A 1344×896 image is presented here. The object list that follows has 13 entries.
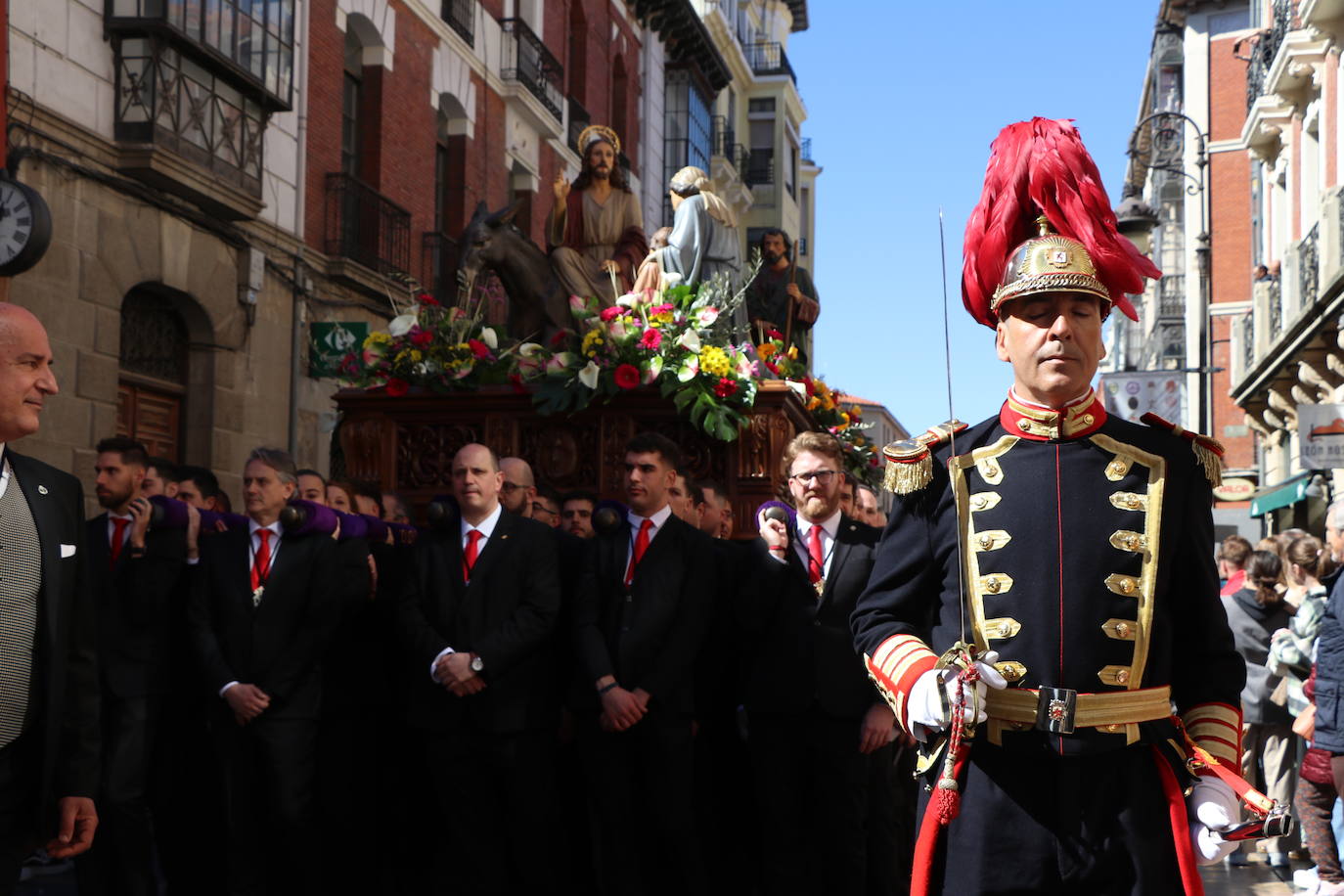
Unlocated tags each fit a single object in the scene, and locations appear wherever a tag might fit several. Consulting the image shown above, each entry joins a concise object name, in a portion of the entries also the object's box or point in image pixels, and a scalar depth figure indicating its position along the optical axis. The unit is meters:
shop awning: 22.06
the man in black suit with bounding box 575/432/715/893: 6.64
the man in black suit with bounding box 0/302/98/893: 3.93
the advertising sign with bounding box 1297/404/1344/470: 14.84
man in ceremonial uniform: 3.06
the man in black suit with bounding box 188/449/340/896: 6.70
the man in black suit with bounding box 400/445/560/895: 6.64
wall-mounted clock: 9.63
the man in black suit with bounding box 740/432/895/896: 6.43
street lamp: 15.79
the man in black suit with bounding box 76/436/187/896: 6.66
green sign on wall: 16.45
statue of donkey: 9.79
